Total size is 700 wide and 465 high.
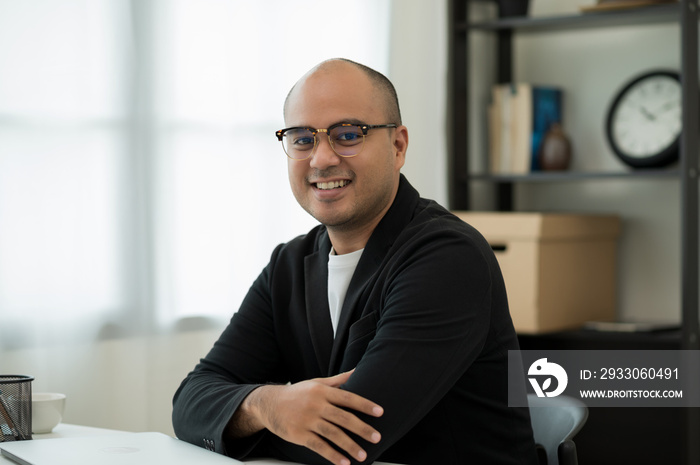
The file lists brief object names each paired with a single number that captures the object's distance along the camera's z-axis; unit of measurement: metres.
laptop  2.41
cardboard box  3.84
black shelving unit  3.71
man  2.53
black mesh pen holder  2.74
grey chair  2.74
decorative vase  4.05
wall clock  3.90
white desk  2.78
